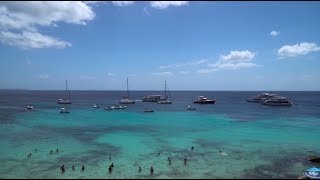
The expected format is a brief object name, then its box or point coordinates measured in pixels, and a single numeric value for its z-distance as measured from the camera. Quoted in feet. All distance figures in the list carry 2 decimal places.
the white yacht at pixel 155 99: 444.27
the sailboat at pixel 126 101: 399.56
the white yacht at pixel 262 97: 432.90
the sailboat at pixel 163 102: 408.47
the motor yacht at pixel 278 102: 371.38
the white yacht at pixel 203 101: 421.26
